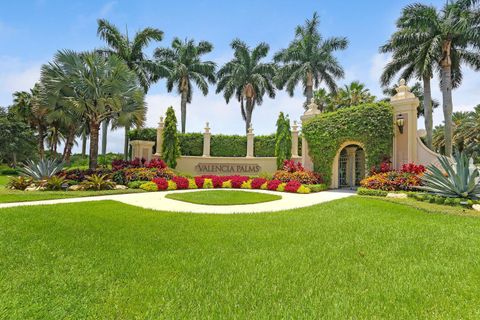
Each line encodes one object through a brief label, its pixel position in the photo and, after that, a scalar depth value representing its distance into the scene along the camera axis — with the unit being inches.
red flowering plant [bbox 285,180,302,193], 517.7
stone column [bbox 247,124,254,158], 817.5
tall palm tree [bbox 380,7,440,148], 728.4
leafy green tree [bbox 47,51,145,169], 559.2
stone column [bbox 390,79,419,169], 497.0
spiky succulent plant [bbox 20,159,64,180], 522.3
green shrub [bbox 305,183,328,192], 534.6
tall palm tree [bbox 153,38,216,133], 1071.6
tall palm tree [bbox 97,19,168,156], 866.8
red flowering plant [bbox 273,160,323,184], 582.6
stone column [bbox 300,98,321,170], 642.2
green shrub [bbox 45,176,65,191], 470.6
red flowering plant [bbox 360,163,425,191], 441.3
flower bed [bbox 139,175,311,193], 517.7
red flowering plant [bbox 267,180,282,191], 549.1
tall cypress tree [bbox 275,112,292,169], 767.7
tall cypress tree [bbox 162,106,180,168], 758.5
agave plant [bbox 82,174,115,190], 481.5
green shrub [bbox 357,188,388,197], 425.9
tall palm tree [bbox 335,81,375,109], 1180.5
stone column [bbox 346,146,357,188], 647.1
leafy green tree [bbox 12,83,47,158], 1155.9
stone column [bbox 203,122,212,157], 821.9
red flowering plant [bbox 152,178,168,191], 519.2
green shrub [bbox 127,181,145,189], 527.8
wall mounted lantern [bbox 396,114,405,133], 505.7
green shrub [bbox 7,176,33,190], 468.8
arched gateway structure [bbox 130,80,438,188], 500.4
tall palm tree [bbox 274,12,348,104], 997.8
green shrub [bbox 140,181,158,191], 503.3
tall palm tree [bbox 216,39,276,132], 1128.8
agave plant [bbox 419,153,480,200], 336.2
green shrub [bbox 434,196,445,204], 331.9
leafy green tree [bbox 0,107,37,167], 1020.5
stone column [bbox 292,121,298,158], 816.4
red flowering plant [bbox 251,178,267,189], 583.5
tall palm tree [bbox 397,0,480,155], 647.8
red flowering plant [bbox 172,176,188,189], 550.0
